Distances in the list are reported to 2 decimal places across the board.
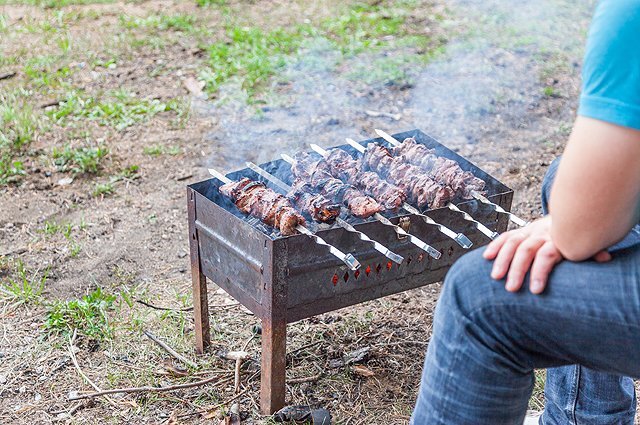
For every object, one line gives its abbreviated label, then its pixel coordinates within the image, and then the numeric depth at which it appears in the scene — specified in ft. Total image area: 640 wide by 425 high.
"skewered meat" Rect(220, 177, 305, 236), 10.62
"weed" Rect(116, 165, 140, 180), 19.13
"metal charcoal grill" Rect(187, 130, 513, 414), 10.39
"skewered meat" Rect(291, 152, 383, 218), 11.10
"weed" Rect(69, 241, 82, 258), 15.88
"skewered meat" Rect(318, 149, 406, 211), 11.30
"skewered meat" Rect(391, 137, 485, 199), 11.55
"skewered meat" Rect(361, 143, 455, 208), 11.29
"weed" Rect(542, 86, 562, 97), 23.71
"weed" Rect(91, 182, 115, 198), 18.31
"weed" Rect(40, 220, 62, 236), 16.65
